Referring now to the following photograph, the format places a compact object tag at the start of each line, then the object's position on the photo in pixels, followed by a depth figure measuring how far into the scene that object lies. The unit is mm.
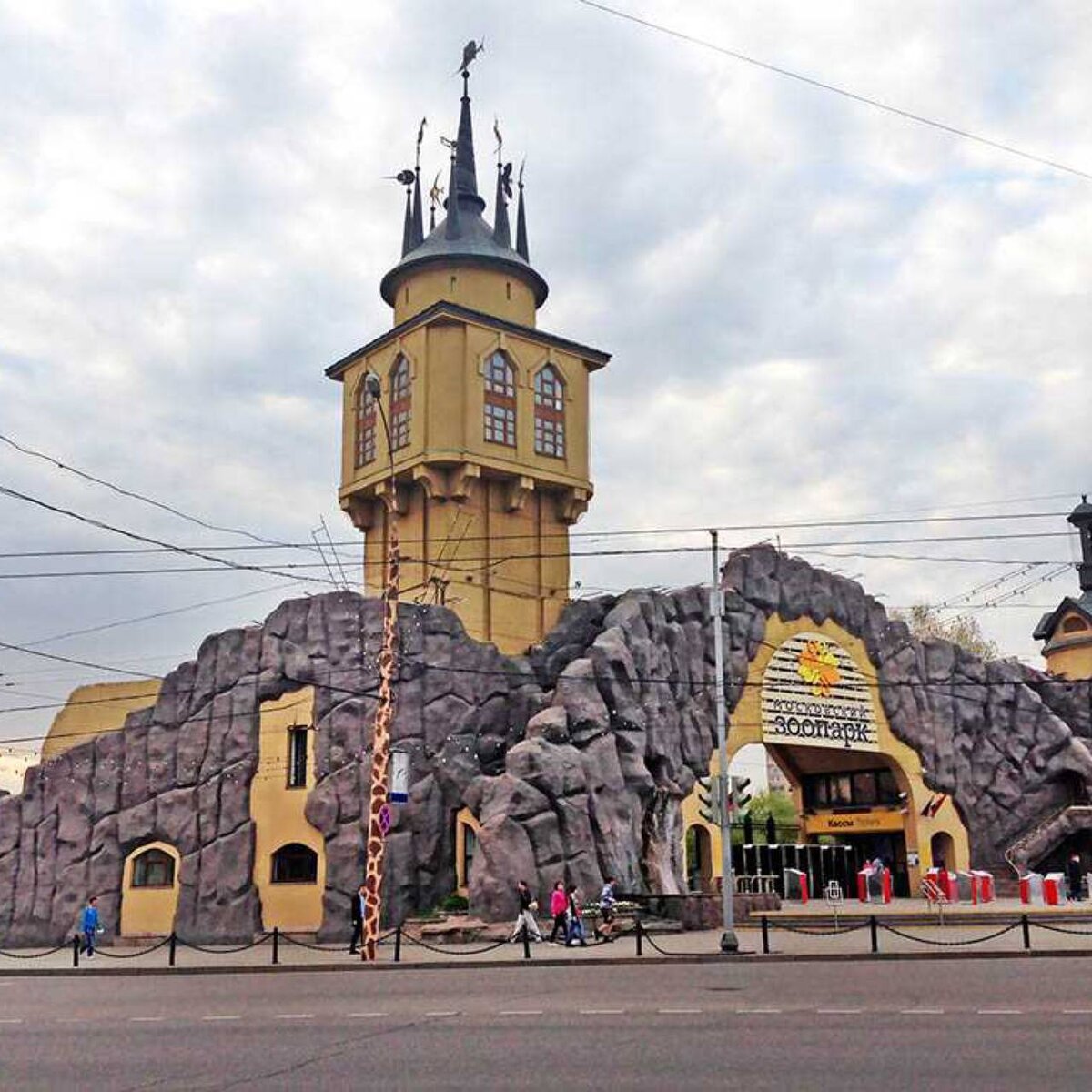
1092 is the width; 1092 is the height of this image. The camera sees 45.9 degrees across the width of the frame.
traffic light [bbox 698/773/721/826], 26047
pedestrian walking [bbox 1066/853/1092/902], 43312
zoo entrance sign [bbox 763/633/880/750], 43000
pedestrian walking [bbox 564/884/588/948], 27484
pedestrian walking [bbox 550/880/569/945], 28156
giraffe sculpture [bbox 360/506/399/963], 25839
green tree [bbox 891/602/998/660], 69588
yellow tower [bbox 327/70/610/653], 41625
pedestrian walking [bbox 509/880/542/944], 26805
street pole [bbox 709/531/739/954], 25078
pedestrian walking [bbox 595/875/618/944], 28625
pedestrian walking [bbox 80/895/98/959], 29094
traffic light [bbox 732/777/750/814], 26017
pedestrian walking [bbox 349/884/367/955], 27234
